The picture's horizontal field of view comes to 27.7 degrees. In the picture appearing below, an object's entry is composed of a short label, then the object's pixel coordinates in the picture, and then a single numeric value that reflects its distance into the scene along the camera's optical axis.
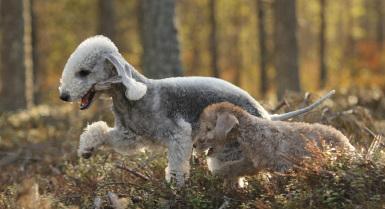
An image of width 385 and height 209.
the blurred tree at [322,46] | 32.28
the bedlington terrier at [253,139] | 6.42
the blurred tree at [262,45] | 28.50
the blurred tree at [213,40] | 30.58
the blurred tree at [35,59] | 28.25
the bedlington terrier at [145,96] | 6.86
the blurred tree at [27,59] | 18.59
